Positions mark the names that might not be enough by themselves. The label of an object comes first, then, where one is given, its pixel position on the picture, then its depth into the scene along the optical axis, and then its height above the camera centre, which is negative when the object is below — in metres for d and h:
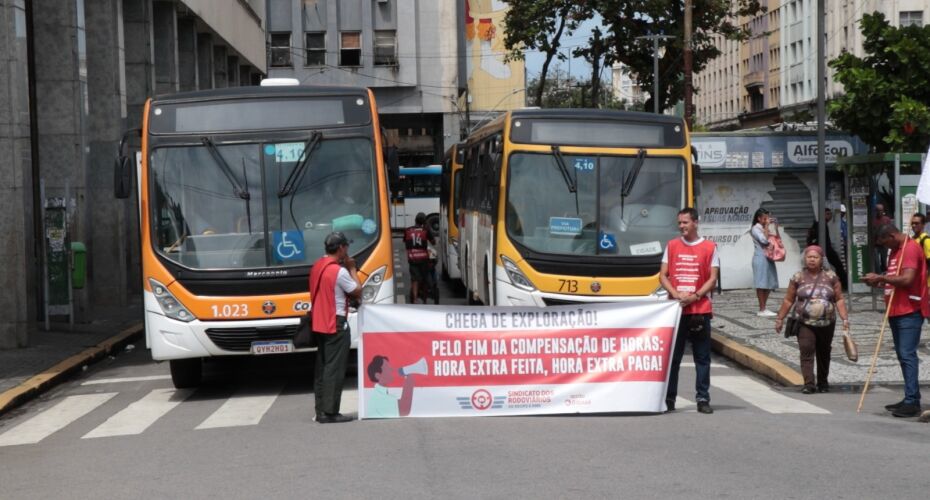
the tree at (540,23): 41.91 +5.43
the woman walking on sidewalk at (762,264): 22.61 -1.02
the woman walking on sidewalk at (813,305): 14.31 -1.07
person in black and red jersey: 25.11 -0.81
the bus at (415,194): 62.25 +0.61
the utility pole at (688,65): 35.03 +3.37
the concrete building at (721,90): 111.81 +9.18
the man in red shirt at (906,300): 12.64 -0.92
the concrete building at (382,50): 69.50 +7.85
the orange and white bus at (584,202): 17.19 +0.02
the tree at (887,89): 24.72 +1.92
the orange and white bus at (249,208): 14.46 +0.04
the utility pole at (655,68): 41.17 +4.00
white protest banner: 12.62 -1.35
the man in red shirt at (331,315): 12.31 -0.91
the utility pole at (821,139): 22.64 +0.96
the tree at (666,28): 41.00 +5.16
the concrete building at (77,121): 20.00 +1.67
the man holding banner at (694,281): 12.53 -0.70
